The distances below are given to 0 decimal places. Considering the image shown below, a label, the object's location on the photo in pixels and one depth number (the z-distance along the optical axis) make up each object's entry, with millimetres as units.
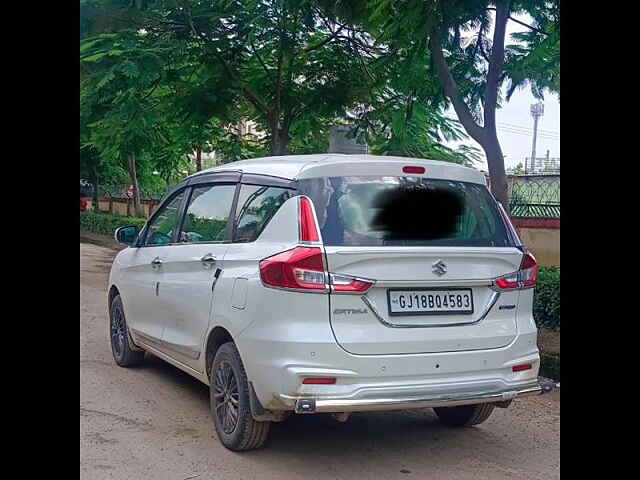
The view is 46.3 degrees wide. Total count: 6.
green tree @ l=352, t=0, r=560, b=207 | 7406
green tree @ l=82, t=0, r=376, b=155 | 10641
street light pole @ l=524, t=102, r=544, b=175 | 42244
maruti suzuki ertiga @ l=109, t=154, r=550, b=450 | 4086
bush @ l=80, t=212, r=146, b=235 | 23117
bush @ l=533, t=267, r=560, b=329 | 7656
